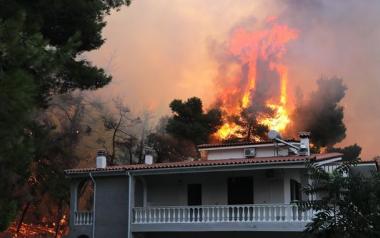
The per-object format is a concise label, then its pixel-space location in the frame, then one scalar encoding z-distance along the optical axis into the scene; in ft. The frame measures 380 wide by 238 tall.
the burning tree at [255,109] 150.20
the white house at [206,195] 69.26
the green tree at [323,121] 160.66
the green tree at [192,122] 145.18
